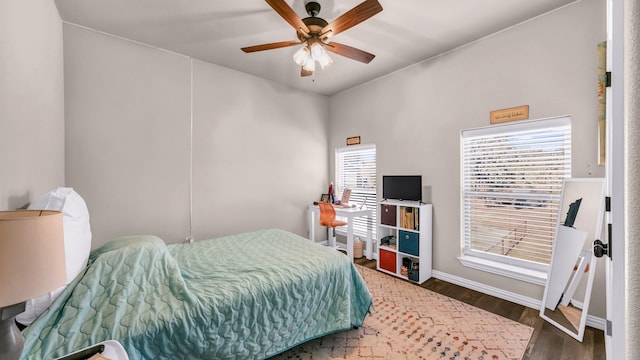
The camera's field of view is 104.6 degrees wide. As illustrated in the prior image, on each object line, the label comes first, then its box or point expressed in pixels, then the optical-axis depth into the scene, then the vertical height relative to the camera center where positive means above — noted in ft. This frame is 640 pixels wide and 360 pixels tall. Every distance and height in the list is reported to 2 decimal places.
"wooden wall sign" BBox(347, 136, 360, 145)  13.50 +2.07
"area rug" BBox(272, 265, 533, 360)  6.09 -4.32
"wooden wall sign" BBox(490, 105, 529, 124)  8.05 +2.10
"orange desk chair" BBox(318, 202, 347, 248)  11.65 -1.79
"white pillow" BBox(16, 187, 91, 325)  3.69 -1.05
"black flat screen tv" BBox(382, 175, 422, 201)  10.44 -0.44
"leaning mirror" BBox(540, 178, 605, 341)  6.44 -2.21
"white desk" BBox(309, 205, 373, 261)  11.41 -2.27
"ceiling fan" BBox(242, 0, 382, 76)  5.75 +3.94
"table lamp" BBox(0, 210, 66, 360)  2.08 -0.76
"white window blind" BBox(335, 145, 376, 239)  13.16 +0.10
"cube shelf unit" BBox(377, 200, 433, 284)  10.03 -2.71
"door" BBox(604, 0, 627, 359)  2.43 -0.19
